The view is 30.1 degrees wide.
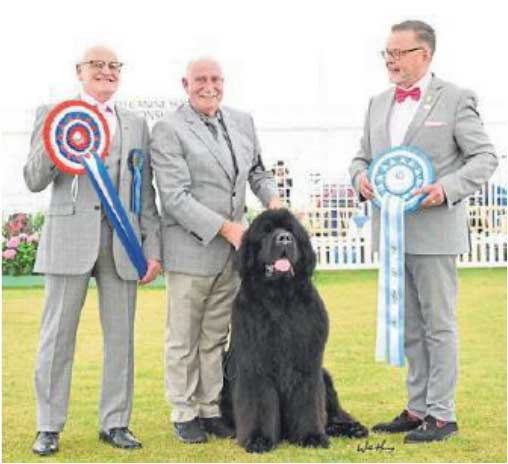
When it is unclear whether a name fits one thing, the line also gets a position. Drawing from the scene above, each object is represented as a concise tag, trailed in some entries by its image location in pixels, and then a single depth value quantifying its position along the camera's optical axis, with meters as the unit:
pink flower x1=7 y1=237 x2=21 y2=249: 13.77
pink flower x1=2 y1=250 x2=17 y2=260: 13.61
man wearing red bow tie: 4.62
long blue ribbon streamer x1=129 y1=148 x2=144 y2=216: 4.61
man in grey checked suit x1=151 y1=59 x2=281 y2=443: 4.68
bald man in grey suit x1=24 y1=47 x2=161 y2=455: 4.53
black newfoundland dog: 4.51
